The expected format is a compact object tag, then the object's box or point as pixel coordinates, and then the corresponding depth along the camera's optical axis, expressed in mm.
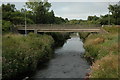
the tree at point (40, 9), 51726
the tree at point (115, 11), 50016
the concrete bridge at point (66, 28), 34538
